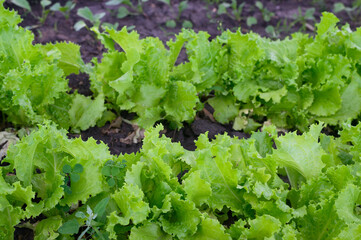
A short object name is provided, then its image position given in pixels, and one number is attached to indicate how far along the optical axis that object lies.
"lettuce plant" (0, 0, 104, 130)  2.66
